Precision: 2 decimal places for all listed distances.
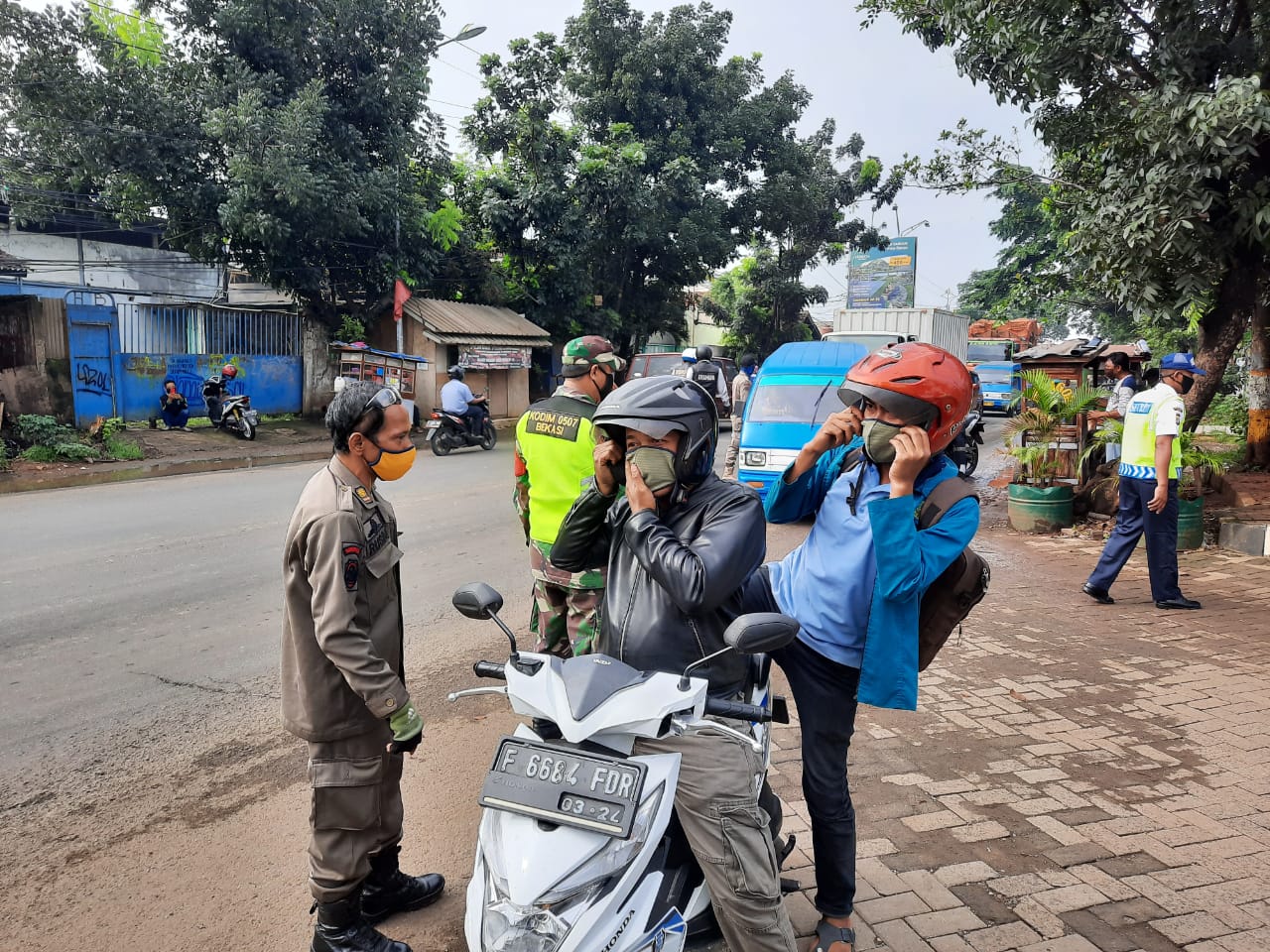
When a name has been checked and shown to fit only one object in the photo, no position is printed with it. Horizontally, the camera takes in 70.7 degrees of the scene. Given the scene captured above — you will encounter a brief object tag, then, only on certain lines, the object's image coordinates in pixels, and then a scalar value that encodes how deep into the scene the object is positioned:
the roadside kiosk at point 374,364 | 18.19
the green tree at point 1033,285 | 19.43
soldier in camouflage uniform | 3.82
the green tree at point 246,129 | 15.58
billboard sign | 43.88
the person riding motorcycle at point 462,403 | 15.91
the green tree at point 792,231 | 27.89
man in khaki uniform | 2.40
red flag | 19.42
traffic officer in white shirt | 6.03
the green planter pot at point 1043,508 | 9.40
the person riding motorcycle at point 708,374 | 13.90
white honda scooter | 1.75
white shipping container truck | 23.36
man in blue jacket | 2.31
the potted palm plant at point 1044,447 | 9.24
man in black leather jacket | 2.01
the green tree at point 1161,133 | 7.41
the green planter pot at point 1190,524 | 8.27
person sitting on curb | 16.88
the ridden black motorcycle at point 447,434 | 15.73
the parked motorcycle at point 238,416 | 17.03
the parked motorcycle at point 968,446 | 10.81
